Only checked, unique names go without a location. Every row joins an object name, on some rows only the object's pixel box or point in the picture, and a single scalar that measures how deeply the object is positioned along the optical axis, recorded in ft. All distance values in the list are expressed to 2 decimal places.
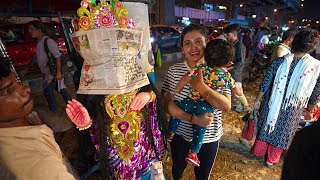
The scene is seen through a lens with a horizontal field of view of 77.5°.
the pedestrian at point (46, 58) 12.30
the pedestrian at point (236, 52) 13.84
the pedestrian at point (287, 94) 7.72
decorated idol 4.15
